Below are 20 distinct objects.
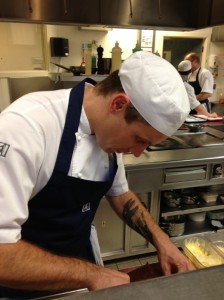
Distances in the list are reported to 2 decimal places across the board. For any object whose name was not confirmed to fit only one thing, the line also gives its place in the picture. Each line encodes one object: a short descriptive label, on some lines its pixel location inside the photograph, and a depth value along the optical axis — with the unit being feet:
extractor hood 5.46
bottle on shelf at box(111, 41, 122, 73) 7.00
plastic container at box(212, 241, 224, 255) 2.45
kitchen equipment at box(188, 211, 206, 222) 5.97
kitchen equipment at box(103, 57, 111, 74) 7.29
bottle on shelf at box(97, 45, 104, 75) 7.25
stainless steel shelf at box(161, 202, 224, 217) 5.34
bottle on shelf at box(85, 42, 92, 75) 7.23
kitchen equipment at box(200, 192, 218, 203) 5.70
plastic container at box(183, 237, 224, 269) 2.33
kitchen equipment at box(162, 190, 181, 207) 5.44
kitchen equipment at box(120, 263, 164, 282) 2.36
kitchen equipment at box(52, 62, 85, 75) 7.37
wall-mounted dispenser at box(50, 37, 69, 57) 8.49
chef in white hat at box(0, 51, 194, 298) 1.76
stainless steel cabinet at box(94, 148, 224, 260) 4.86
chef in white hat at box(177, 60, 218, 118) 7.96
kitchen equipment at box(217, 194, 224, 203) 5.73
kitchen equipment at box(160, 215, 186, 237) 5.58
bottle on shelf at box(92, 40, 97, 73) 7.53
